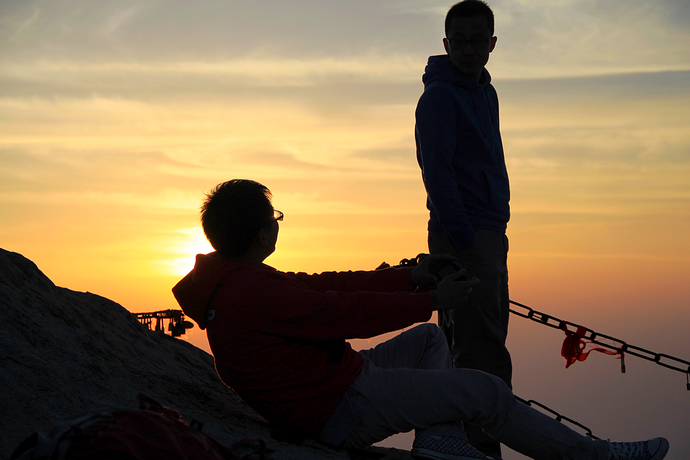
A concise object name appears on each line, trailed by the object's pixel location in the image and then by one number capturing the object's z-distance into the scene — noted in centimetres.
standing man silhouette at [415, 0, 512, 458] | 416
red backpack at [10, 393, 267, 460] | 188
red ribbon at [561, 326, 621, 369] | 570
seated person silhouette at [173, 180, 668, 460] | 298
